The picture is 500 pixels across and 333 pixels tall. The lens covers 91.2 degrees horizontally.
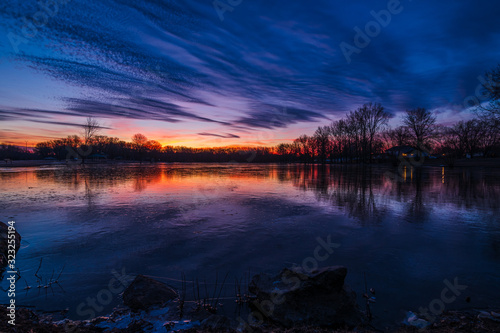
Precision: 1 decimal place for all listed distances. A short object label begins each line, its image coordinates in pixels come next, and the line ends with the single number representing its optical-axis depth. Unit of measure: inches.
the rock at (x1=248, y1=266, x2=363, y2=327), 139.5
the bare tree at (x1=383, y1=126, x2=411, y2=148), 2418.8
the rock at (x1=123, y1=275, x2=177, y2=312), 153.7
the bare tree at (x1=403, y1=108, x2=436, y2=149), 2310.5
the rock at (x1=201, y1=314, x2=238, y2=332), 129.3
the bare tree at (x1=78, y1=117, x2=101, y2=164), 2930.6
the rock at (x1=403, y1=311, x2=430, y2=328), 133.9
